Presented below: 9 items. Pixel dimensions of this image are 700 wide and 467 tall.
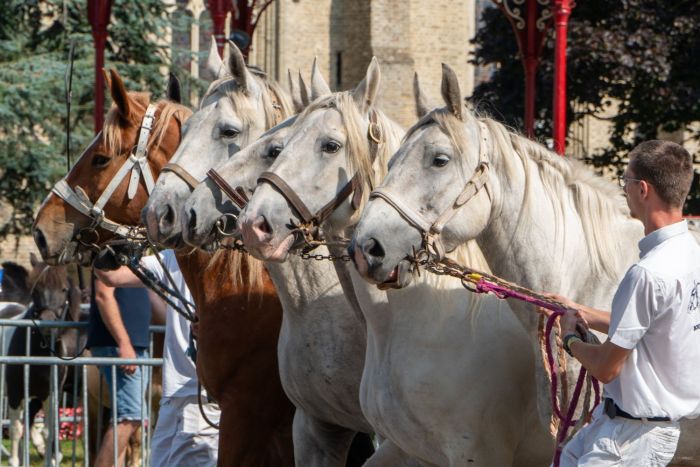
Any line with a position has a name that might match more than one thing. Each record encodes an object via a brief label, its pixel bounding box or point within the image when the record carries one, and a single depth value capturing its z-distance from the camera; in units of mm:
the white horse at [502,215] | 8459
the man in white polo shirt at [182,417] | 13062
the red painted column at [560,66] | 16351
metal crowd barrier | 13628
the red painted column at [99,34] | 19991
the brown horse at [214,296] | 11552
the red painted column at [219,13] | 19142
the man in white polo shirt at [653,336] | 7050
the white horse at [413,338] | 9112
